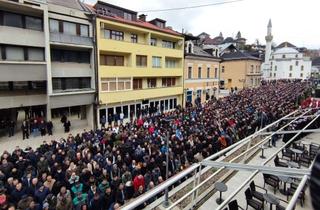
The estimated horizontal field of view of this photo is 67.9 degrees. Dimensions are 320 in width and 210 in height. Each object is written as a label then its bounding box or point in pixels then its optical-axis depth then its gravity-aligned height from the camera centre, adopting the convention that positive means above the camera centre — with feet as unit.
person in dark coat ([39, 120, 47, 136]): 62.80 -13.23
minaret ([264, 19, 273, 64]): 280.00 +44.60
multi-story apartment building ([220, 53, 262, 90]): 172.65 +6.89
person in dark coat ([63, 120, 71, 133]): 67.20 -13.65
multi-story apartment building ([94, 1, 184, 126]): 76.02 +5.66
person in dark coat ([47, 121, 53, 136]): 62.90 -13.18
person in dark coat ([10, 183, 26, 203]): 26.25 -13.01
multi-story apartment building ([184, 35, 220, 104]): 112.06 +3.25
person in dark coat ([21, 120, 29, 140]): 59.67 -13.40
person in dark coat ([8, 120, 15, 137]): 61.05 -13.21
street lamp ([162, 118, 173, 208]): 11.42 -10.52
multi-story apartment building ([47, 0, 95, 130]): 64.75 +5.30
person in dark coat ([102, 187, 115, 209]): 26.86 -13.64
